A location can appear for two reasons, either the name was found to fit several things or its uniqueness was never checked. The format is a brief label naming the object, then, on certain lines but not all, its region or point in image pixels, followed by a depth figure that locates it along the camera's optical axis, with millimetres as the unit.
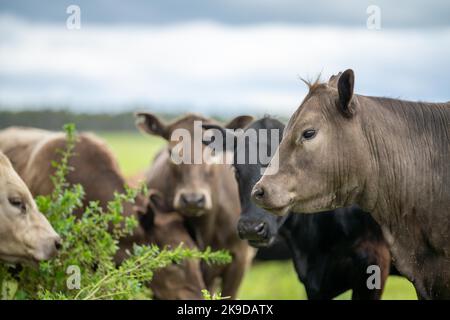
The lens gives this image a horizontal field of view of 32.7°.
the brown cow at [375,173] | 5312
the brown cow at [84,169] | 8781
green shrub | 6664
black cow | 6930
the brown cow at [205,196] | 9367
